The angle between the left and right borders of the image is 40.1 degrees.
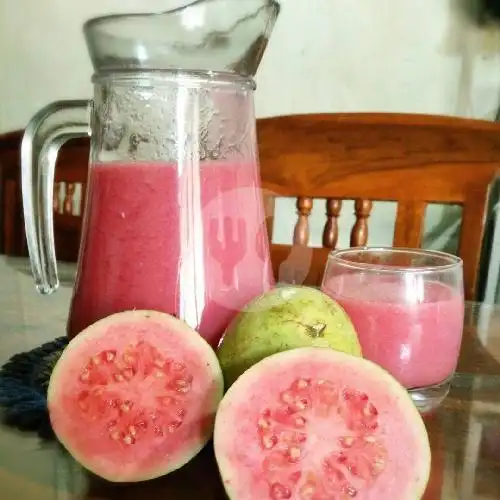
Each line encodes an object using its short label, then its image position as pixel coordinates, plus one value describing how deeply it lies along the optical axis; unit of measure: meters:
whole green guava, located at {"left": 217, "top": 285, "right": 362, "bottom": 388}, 0.43
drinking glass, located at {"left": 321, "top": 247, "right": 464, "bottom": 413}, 0.54
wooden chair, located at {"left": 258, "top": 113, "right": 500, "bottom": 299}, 1.18
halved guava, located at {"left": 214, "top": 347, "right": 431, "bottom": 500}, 0.36
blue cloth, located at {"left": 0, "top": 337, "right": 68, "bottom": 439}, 0.48
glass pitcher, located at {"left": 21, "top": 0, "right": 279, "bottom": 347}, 0.49
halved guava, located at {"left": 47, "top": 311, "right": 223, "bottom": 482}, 0.40
